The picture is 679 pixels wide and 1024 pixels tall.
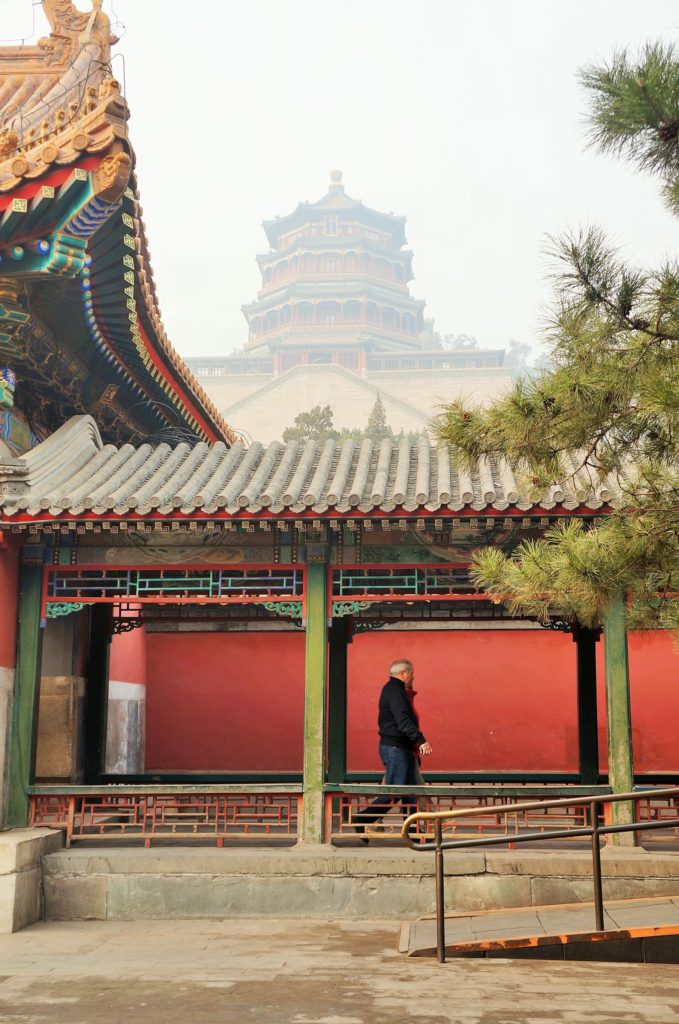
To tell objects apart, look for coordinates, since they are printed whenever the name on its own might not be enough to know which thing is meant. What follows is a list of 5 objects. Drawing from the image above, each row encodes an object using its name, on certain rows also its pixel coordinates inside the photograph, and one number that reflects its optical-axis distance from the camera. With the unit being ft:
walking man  29.84
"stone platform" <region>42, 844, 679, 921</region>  26.63
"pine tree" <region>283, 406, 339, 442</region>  104.22
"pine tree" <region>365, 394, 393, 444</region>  108.99
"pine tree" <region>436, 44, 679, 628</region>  18.08
